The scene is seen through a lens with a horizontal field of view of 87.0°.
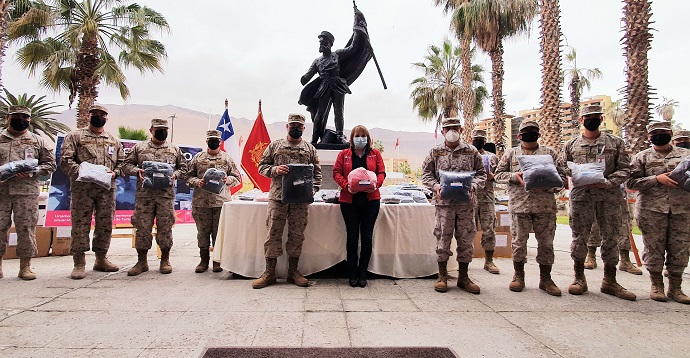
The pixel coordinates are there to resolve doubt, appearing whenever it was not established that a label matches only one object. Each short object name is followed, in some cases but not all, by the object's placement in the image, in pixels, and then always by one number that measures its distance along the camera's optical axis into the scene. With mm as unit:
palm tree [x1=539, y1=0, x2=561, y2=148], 11727
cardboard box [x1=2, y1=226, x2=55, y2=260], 5799
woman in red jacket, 3977
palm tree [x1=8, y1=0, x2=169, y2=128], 10641
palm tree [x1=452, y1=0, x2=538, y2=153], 15797
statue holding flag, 5684
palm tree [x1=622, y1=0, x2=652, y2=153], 7898
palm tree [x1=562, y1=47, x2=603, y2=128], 28528
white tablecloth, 4289
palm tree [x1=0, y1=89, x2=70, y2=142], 25227
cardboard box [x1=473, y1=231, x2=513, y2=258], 6179
